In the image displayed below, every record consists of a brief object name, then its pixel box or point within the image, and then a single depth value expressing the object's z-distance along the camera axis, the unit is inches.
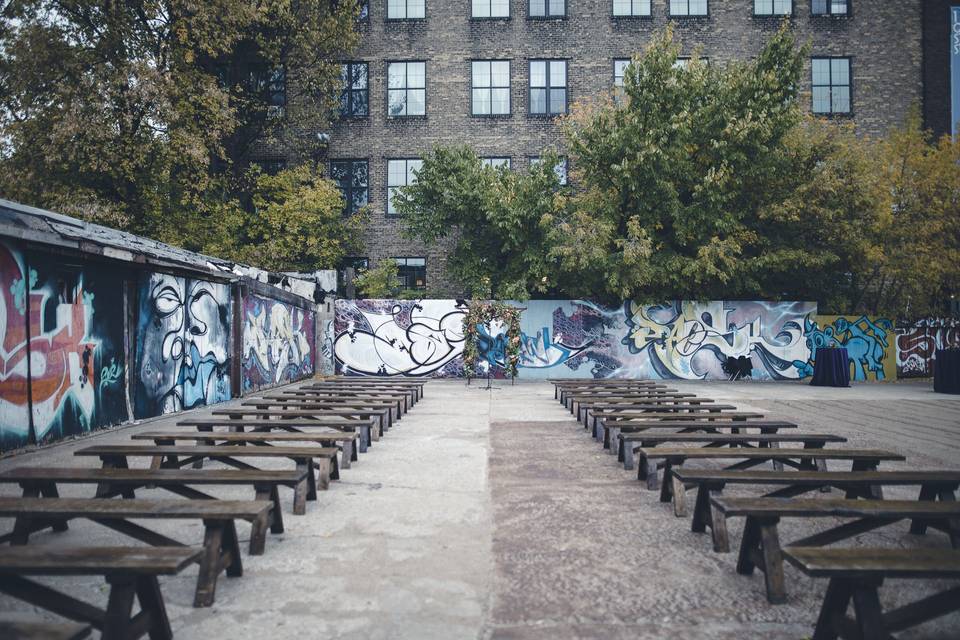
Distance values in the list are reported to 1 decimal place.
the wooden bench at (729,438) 240.5
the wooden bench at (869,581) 102.3
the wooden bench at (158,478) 166.6
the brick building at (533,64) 1002.7
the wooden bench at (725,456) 201.2
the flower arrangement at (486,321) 650.2
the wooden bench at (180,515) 132.0
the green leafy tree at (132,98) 765.3
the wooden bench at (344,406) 333.7
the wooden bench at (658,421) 280.5
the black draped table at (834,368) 709.3
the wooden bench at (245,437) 238.7
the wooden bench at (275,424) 269.9
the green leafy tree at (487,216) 783.1
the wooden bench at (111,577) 101.2
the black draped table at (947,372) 631.8
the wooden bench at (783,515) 137.7
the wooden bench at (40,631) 82.2
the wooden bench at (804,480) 173.5
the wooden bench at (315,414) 305.0
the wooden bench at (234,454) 198.1
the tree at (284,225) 895.7
